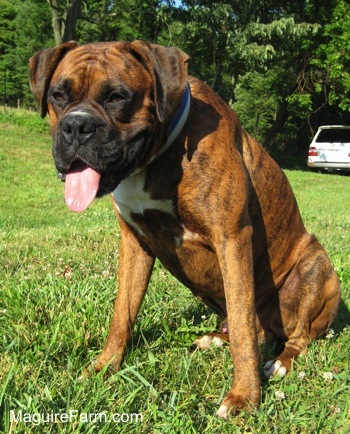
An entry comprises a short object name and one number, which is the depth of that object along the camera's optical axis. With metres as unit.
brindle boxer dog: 2.31
